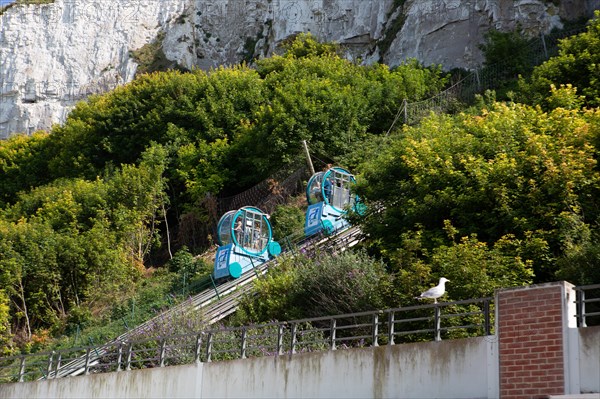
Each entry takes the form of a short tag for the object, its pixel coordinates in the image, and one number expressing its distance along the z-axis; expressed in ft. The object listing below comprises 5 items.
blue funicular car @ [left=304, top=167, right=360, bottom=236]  123.44
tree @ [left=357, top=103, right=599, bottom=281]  74.90
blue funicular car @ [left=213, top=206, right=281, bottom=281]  118.11
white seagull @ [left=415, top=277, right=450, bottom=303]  53.11
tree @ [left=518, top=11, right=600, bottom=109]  107.24
